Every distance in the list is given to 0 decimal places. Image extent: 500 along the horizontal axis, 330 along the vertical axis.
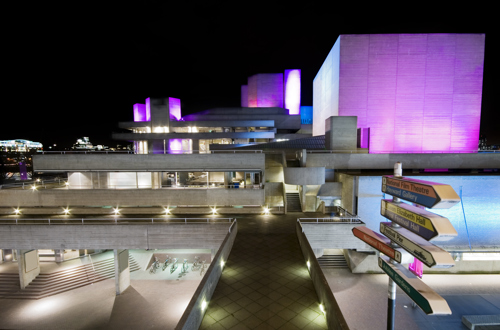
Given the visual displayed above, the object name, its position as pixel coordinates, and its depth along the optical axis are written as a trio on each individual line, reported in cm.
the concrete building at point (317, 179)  1714
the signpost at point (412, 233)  511
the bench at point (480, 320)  1348
